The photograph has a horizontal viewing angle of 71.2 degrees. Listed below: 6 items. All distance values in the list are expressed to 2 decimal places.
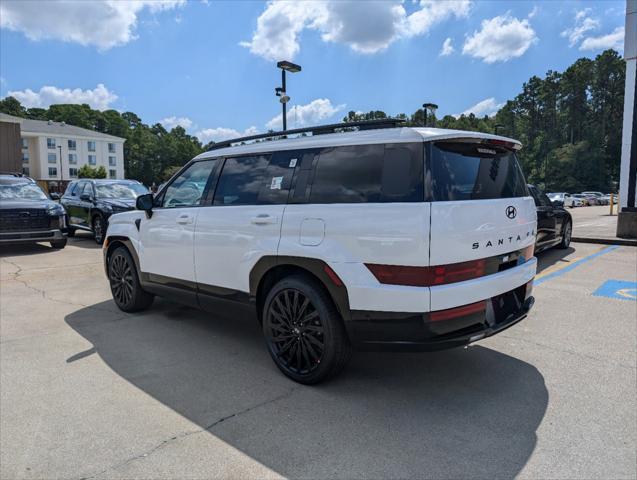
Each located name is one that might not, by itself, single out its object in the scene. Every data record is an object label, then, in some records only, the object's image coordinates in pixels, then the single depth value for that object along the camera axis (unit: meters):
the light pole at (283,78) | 14.13
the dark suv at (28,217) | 10.19
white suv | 2.92
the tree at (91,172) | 78.06
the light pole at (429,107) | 15.45
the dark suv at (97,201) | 11.81
